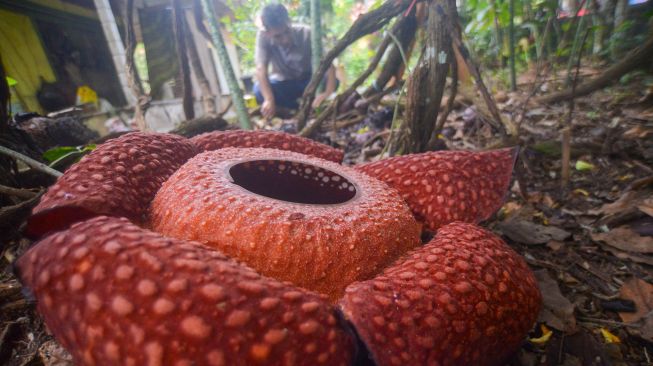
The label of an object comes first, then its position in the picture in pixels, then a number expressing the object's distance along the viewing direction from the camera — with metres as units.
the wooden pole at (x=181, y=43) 3.05
